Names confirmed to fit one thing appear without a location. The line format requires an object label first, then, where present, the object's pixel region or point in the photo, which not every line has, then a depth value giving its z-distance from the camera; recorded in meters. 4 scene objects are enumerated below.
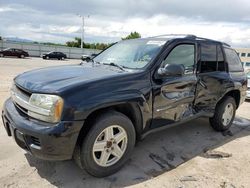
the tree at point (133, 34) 44.15
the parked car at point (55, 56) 27.13
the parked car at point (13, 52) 23.88
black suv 1.97
